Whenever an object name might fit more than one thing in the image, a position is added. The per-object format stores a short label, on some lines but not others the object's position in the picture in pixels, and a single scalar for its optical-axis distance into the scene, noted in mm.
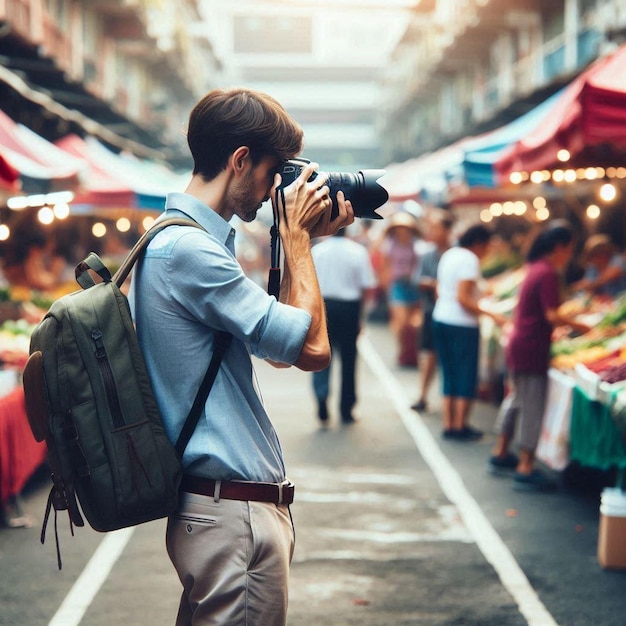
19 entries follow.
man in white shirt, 10164
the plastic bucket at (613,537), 5523
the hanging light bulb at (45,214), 11797
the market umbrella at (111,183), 12984
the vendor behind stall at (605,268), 11070
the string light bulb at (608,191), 10055
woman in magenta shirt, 7375
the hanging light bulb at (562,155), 7680
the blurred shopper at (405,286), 14617
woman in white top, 8969
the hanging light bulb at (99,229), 20669
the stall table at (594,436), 6078
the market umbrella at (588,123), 6645
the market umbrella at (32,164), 8405
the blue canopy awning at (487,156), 10117
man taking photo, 2363
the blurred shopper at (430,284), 10859
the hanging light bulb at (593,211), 13143
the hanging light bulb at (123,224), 21875
